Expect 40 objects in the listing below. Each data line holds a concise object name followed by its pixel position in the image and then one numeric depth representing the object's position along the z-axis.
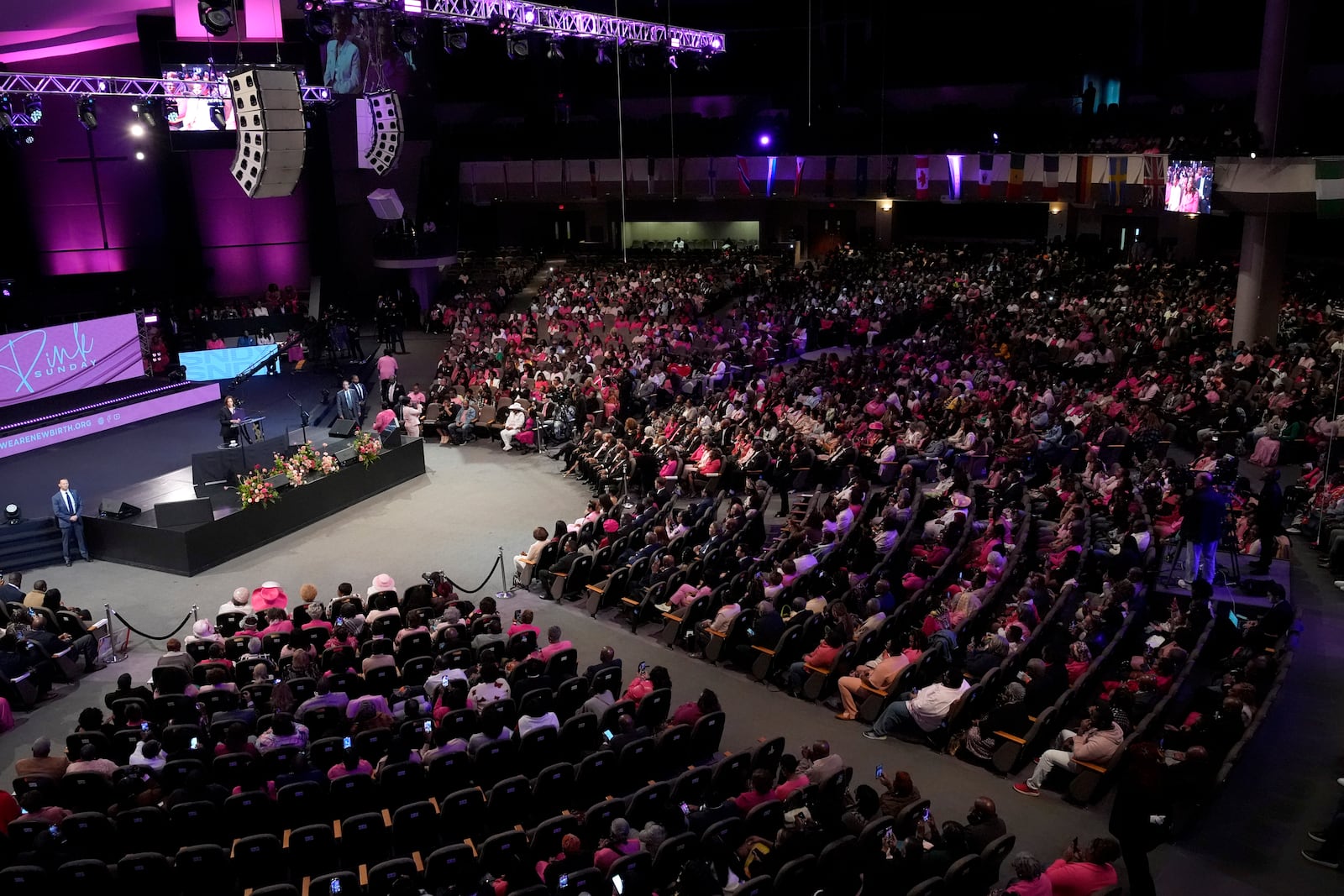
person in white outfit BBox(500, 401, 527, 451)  19.25
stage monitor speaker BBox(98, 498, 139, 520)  14.19
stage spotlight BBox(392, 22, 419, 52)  14.23
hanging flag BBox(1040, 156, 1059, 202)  25.33
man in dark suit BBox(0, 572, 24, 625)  11.63
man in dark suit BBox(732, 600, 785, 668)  10.55
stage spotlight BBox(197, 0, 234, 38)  12.43
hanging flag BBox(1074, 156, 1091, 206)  24.03
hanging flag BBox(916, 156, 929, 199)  29.25
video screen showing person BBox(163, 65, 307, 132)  18.18
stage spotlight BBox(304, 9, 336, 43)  13.51
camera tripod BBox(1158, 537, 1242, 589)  11.56
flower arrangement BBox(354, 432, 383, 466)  16.52
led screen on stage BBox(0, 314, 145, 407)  19.81
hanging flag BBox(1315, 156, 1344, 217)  14.90
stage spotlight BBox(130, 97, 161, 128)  20.19
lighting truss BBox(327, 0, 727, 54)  14.59
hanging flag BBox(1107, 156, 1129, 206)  22.48
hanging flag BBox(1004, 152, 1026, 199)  25.88
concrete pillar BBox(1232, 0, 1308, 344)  18.19
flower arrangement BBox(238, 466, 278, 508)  14.45
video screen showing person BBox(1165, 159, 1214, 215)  18.28
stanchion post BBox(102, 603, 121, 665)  11.45
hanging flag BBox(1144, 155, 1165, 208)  21.05
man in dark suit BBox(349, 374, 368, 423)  19.56
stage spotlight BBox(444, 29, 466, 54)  15.73
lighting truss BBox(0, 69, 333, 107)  16.03
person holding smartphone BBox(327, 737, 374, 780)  7.71
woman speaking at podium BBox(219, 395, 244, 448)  17.53
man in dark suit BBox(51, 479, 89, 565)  13.93
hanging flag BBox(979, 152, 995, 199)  26.75
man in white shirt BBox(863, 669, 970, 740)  9.04
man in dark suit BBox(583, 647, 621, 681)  9.35
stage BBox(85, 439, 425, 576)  13.69
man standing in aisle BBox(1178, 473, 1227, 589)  10.77
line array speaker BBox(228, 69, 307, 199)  11.20
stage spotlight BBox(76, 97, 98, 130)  17.59
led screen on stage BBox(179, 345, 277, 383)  24.72
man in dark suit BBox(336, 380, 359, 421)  18.91
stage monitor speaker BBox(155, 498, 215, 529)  13.66
